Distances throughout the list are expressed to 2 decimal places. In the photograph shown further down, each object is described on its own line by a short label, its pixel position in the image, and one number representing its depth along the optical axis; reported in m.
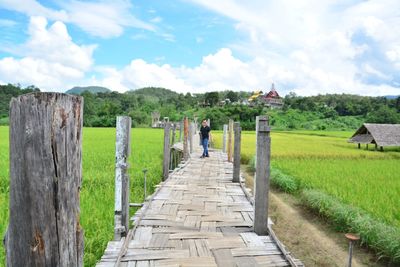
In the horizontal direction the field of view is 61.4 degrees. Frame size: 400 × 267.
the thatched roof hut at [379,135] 18.68
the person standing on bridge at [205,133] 11.63
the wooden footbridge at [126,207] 1.28
